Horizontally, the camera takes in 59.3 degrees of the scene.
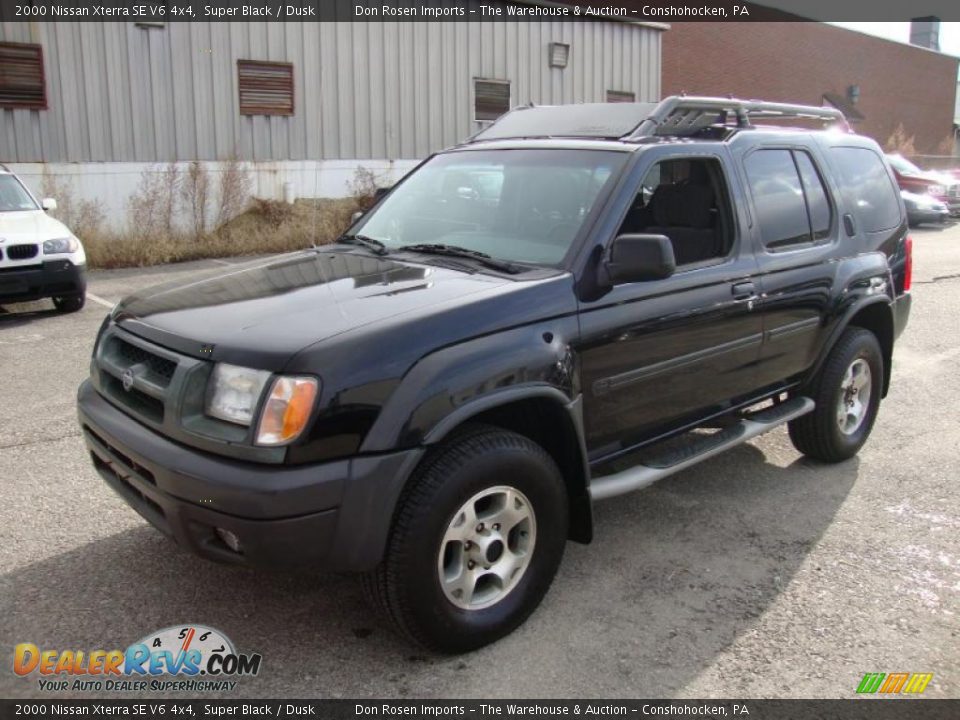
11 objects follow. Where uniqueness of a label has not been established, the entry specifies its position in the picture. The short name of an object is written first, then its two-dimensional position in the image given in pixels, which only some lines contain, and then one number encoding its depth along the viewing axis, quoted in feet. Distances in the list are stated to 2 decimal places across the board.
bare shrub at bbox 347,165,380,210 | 56.75
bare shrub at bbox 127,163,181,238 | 48.03
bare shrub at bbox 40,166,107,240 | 44.93
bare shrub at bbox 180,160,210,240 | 49.55
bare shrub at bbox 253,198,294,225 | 52.21
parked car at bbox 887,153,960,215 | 64.13
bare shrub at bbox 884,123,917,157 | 116.98
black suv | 8.81
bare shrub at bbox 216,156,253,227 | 51.01
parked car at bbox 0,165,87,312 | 28.19
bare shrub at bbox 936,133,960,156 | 141.59
